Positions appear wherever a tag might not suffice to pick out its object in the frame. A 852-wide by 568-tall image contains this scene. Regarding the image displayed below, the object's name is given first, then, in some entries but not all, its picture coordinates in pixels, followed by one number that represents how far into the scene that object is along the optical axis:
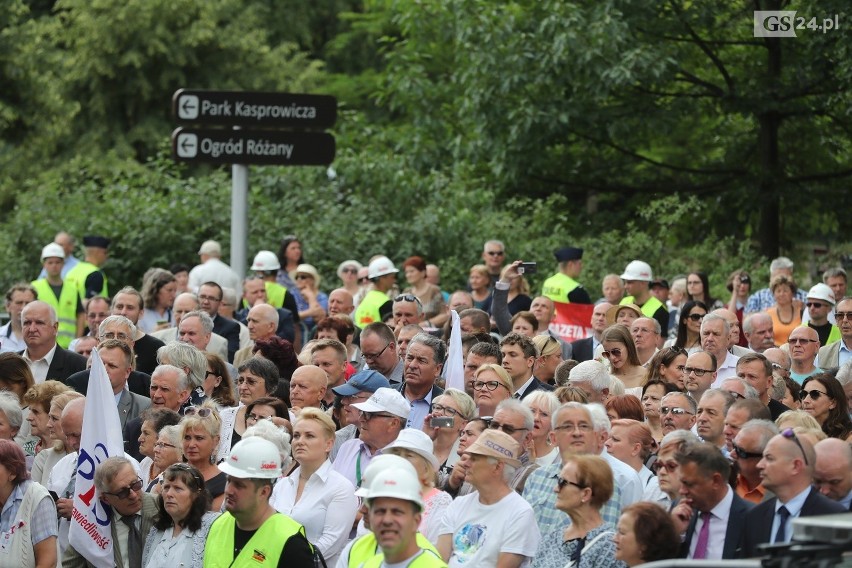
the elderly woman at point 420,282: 29.29
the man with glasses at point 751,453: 14.44
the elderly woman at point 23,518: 15.38
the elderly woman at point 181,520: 14.84
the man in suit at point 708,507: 13.45
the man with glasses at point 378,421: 16.37
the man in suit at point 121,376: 19.45
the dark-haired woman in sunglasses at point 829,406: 18.04
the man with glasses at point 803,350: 22.29
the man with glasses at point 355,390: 17.88
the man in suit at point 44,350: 22.25
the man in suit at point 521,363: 19.63
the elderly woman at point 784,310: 26.24
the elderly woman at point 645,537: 12.32
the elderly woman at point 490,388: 17.52
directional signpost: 30.11
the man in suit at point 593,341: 24.50
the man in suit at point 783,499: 13.35
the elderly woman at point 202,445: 16.11
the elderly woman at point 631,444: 15.80
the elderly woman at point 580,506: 13.27
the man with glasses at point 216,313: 25.59
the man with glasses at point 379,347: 20.36
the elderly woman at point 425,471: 14.71
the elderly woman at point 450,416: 16.71
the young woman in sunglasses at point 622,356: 20.65
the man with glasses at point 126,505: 15.55
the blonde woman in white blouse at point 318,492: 15.44
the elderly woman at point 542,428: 16.23
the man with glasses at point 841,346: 22.97
